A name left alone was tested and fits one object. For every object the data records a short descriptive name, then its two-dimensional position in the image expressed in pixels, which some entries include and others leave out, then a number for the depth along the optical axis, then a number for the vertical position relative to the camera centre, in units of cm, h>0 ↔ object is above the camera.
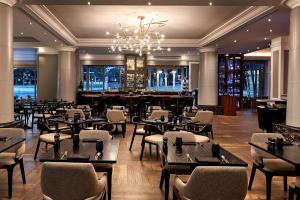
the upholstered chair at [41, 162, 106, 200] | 200 -71
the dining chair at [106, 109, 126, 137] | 663 -66
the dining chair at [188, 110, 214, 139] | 529 -64
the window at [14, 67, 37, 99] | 1532 +58
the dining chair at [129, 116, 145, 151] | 548 -86
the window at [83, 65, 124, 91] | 1697 +101
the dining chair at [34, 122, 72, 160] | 461 -84
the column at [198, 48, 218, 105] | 1207 +81
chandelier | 804 +227
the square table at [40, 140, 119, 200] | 246 -65
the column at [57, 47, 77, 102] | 1178 +88
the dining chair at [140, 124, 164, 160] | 465 -84
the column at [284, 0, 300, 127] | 477 +49
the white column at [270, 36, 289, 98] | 963 +113
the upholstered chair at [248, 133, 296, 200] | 299 -90
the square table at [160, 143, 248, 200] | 240 -66
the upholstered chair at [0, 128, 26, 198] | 318 -87
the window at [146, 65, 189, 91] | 1734 +107
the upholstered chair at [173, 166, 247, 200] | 198 -71
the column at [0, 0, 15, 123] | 471 +60
